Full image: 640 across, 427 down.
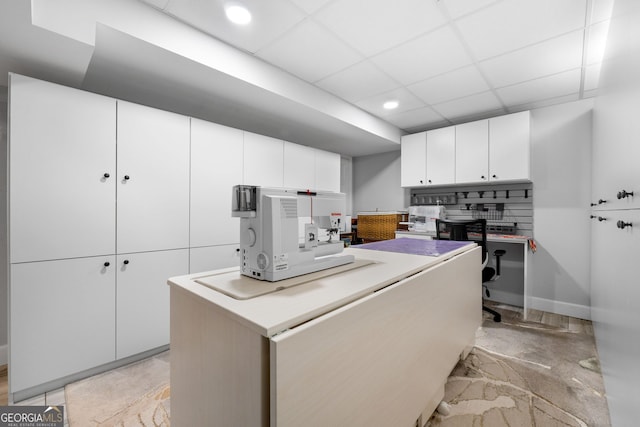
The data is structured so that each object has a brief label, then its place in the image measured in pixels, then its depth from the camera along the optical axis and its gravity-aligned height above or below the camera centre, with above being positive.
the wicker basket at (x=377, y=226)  4.24 -0.22
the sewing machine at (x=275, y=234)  1.12 -0.09
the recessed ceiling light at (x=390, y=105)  3.23 +1.32
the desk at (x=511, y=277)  3.46 -0.84
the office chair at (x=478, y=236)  2.96 -0.26
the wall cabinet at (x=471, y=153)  3.20 +0.79
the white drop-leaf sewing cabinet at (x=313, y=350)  0.72 -0.45
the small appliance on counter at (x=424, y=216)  3.97 -0.05
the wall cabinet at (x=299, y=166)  3.30 +0.59
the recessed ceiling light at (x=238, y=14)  1.75 +1.32
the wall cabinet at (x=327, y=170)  3.73 +0.60
